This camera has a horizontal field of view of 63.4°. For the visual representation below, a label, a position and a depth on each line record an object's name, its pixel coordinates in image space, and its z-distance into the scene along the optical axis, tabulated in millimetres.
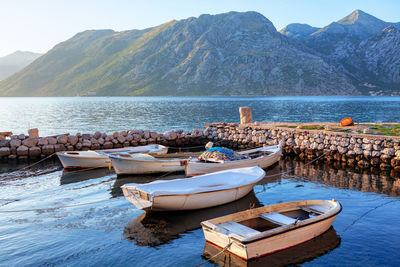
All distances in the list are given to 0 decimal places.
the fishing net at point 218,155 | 18531
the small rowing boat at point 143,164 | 19609
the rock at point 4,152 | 26036
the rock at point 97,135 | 29391
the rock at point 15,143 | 26672
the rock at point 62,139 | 27719
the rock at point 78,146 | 27906
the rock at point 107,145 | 28625
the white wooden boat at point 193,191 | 12227
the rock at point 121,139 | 29527
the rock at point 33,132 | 28395
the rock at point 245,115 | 32594
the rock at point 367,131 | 23178
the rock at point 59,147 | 27264
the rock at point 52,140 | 27531
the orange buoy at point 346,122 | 27203
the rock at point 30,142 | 26875
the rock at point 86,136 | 28964
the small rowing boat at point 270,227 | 9195
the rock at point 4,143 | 27045
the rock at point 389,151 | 20797
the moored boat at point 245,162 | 17547
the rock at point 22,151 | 26203
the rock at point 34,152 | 26484
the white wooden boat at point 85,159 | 21547
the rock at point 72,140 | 28016
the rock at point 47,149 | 26864
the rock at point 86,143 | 28062
